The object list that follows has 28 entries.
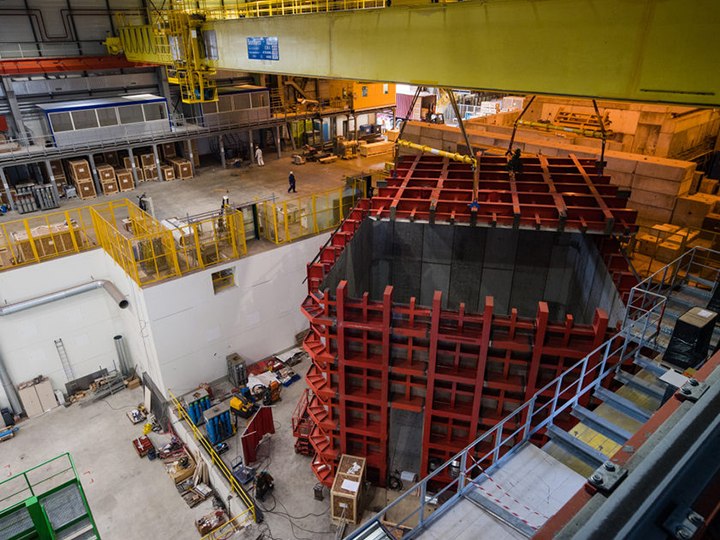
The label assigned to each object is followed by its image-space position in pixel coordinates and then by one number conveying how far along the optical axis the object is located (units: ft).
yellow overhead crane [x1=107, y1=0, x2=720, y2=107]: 18.08
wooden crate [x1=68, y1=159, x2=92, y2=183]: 64.59
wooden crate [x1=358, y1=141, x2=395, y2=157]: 84.38
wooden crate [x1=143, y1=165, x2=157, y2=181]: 72.07
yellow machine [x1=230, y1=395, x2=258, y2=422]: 45.06
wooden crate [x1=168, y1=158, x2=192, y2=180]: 73.72
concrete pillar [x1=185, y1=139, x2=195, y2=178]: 74.84
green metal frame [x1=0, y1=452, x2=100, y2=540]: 22.26
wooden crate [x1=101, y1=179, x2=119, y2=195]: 67.36
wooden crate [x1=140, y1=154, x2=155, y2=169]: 71.61
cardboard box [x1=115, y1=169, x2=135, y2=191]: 68.47
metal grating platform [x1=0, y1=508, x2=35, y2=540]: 22.67
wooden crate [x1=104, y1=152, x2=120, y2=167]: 72.18
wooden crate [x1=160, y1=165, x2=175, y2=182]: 72.84
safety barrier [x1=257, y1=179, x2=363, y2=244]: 51.72
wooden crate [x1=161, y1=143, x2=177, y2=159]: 76.02
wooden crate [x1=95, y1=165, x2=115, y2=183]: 66.69
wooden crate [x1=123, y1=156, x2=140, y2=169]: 72.16
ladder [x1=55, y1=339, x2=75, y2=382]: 50.24
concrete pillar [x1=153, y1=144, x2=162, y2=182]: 70.98
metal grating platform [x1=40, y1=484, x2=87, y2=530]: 24.04
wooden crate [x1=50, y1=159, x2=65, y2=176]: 65.67
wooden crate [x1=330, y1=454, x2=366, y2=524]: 33.56
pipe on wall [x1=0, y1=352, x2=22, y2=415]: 47.39
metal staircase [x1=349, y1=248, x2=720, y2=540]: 14.93
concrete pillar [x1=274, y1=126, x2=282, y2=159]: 83.57
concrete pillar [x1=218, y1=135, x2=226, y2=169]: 77.15
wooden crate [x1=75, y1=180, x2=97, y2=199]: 65.26
